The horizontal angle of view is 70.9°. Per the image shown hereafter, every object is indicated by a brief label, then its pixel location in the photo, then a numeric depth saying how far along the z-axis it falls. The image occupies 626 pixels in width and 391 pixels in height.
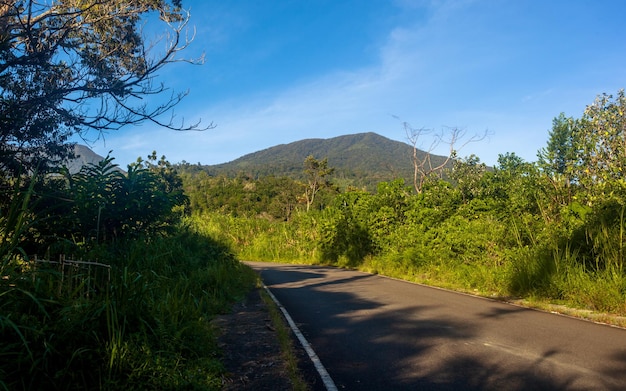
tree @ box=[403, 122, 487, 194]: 31.80
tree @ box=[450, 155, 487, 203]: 21.08
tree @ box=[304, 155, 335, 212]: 72.06
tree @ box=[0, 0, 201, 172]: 9.90
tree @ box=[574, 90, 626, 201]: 12.62
